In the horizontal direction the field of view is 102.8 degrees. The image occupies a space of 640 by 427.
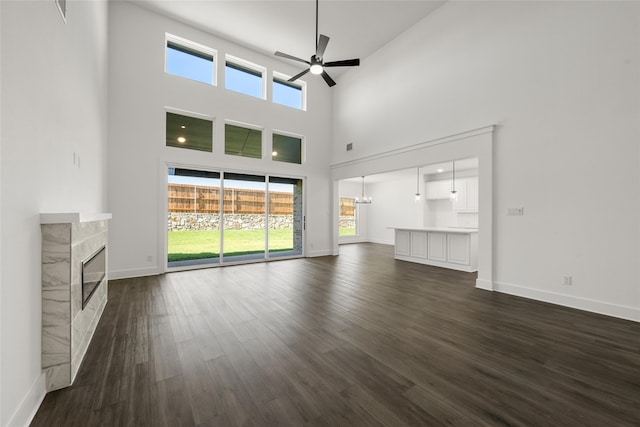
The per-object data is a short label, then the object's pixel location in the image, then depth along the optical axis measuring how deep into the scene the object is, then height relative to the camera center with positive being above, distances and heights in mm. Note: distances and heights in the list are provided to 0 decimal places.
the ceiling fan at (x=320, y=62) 3961 +2428
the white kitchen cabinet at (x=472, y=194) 8398 +650
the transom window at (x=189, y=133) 5637 +1802
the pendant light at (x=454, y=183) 8442 +1052
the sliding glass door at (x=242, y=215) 6203 -79
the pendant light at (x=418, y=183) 9926 +1167
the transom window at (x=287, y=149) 7066 +1809
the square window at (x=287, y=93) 7148 +3430
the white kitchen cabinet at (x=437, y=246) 6035 -797
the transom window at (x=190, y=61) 5727 +3513
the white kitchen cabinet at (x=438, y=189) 9258 +893
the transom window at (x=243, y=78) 6395 +3471
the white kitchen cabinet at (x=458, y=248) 5582 -788
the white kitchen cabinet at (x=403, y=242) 6879 -804
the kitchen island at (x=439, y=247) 5602 -813
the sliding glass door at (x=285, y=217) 6961 -139
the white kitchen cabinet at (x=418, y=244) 6491 -805
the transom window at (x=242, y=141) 6316 +1804
